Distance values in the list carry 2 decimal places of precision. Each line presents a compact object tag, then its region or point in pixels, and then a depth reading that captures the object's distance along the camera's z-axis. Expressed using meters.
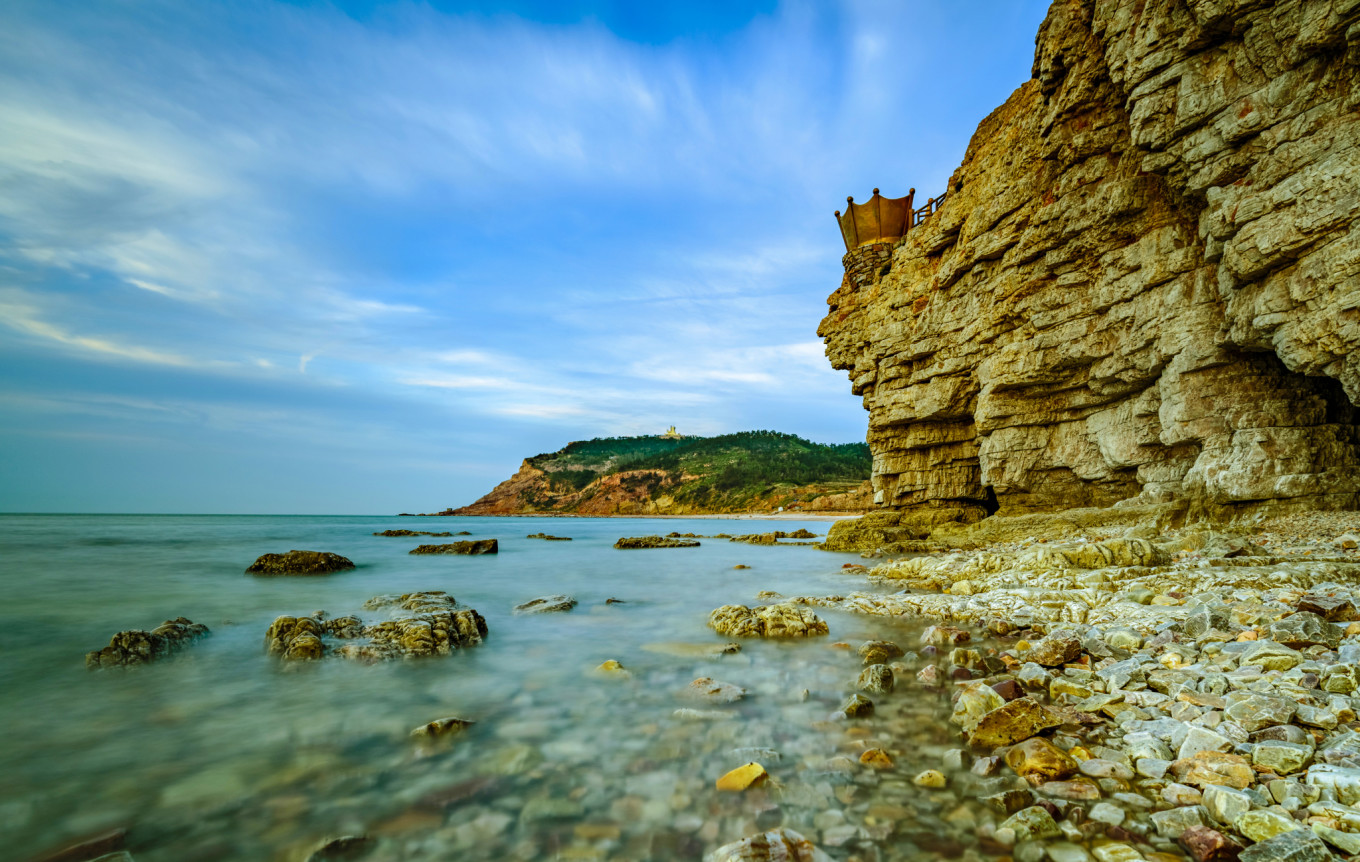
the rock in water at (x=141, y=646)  6.00
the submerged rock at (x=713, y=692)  4.73
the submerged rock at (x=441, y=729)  4.05
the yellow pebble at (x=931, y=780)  3.13
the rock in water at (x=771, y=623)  7.10
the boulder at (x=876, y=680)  4.75
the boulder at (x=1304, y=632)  4.16
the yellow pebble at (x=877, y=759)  3.41
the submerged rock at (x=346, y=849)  2.66
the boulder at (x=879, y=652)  5.68
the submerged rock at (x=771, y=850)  2.49
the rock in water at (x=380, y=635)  6.20
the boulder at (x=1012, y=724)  3.54
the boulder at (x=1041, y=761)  3.10
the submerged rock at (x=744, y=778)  3.22
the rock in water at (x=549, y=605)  9.67
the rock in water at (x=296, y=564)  15.20
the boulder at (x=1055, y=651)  4.98
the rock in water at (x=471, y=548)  23.66
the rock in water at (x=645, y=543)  27.14
